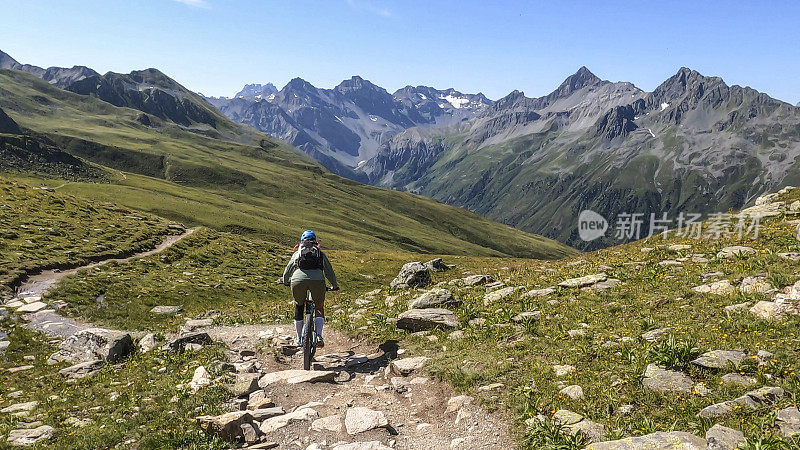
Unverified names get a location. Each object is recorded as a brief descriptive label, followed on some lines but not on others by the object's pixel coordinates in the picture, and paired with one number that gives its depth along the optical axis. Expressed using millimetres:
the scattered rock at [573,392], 9965
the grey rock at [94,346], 17156
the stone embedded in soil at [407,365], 13867
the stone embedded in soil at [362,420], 10242
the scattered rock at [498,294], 19844
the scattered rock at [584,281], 19384
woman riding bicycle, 15047
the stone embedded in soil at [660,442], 7455
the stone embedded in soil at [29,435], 10289
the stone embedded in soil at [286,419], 10406
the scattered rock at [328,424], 10352
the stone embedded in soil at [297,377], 13628
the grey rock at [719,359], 9883
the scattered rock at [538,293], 19125
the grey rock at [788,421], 7449
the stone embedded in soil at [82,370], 15546
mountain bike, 14773
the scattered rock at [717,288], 14867
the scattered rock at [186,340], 17594
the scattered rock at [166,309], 29062
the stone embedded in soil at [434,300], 19891
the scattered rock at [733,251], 19094
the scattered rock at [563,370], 11172
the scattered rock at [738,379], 9133
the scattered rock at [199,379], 12893
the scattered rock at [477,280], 25209
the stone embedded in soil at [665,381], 9562
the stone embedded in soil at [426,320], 17422
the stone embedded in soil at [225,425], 9930
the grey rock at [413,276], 29438
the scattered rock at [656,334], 11917
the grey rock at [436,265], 37125
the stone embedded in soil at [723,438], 7188
